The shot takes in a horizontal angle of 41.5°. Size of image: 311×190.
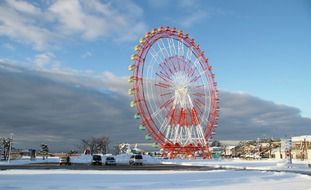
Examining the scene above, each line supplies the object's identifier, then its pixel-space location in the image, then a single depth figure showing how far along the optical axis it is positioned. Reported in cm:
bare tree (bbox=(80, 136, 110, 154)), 16112
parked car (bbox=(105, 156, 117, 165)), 6202
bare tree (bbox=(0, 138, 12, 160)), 9792
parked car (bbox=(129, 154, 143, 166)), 6286
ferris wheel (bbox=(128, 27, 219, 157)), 6823
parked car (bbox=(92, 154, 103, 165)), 6188
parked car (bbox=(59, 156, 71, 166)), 5948
